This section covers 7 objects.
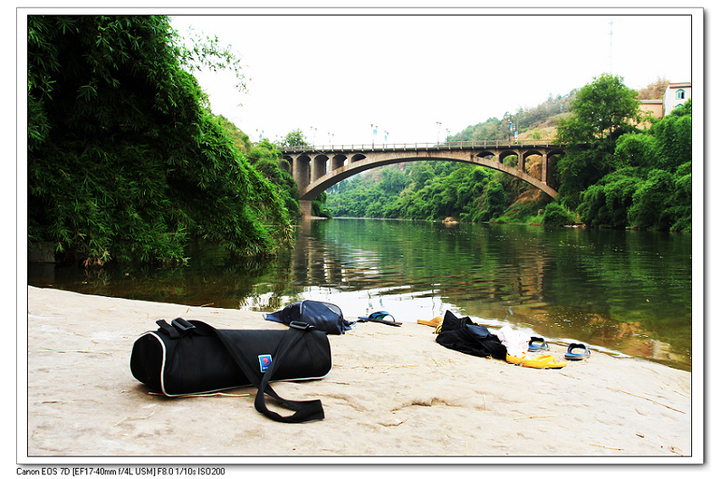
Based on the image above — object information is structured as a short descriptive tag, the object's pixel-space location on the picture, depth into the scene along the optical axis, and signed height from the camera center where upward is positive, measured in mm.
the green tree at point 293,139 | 60878 +13530
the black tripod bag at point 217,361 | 1704 -518
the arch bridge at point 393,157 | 42344 +8262
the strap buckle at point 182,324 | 1817 -369
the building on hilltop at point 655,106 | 42969 +13341
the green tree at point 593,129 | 37188 +9477
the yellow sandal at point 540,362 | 2951 -845
